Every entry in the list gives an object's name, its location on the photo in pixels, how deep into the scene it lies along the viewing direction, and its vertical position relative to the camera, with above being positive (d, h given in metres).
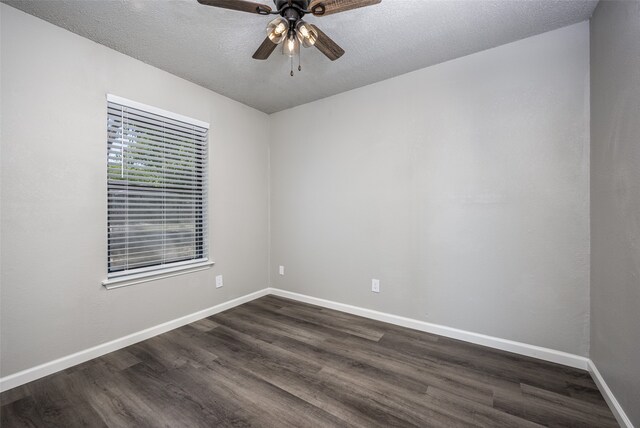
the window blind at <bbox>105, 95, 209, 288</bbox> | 2.24 +0.22
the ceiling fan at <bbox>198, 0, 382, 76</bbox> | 1.39 +1.13
